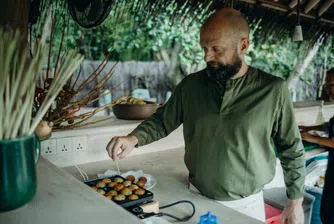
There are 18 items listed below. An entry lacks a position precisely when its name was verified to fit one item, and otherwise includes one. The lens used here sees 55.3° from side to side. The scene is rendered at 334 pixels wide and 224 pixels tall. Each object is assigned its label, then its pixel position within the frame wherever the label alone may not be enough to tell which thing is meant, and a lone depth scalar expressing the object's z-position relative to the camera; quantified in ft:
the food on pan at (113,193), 4.44
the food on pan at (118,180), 4.93
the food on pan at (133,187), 4.65
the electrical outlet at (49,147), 6.12
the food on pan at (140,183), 5.21
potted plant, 1.99
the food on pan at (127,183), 4.75
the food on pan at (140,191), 4.50
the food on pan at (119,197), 4.29
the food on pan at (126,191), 4.48
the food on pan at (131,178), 5.56
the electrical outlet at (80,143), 6.64
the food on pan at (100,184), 4.75
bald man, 4.85
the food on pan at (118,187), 4.64
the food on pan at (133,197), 4.28
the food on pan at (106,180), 4.90
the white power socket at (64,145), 6.35
